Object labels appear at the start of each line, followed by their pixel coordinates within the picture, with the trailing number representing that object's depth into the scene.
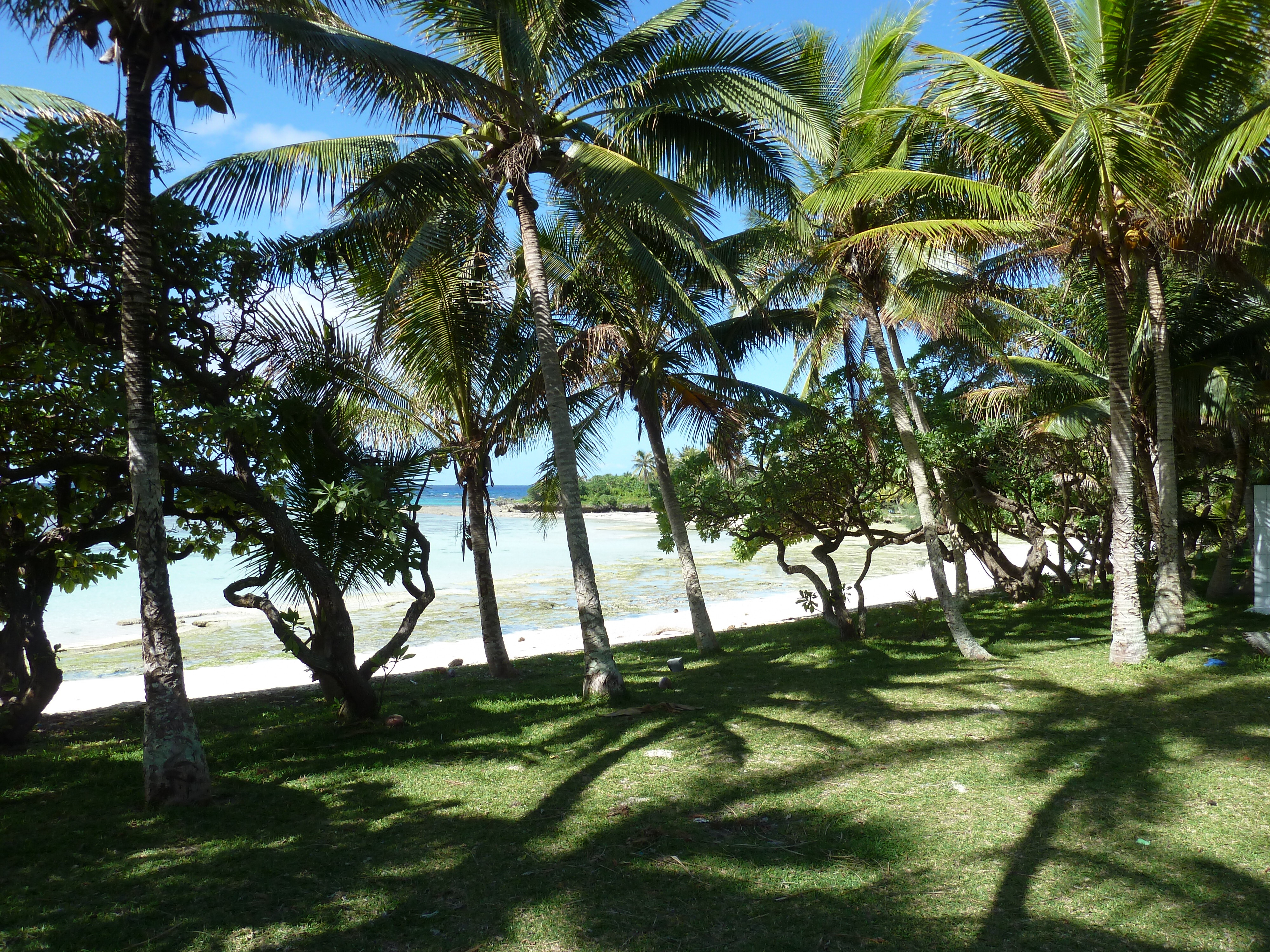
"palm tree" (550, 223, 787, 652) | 11.16
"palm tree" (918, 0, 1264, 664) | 7.78
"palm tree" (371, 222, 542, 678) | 9.85
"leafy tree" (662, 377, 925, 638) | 12.62
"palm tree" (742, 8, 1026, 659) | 9.26
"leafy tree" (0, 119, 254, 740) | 6.82
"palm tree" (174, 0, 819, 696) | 8.12
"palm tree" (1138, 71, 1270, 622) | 7.69
